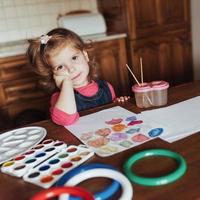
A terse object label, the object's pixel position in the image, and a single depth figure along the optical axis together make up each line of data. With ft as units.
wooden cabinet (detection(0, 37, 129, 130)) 7.45
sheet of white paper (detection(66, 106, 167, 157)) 2.63
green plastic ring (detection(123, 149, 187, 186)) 1.98
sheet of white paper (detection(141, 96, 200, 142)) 2.70
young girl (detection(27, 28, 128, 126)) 3.50
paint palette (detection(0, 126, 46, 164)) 2.72
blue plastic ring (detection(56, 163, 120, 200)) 1.89
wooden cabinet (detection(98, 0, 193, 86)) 8.64
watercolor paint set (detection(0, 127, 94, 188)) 2.25
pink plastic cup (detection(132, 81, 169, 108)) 3.44
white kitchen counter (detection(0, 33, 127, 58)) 7.34
